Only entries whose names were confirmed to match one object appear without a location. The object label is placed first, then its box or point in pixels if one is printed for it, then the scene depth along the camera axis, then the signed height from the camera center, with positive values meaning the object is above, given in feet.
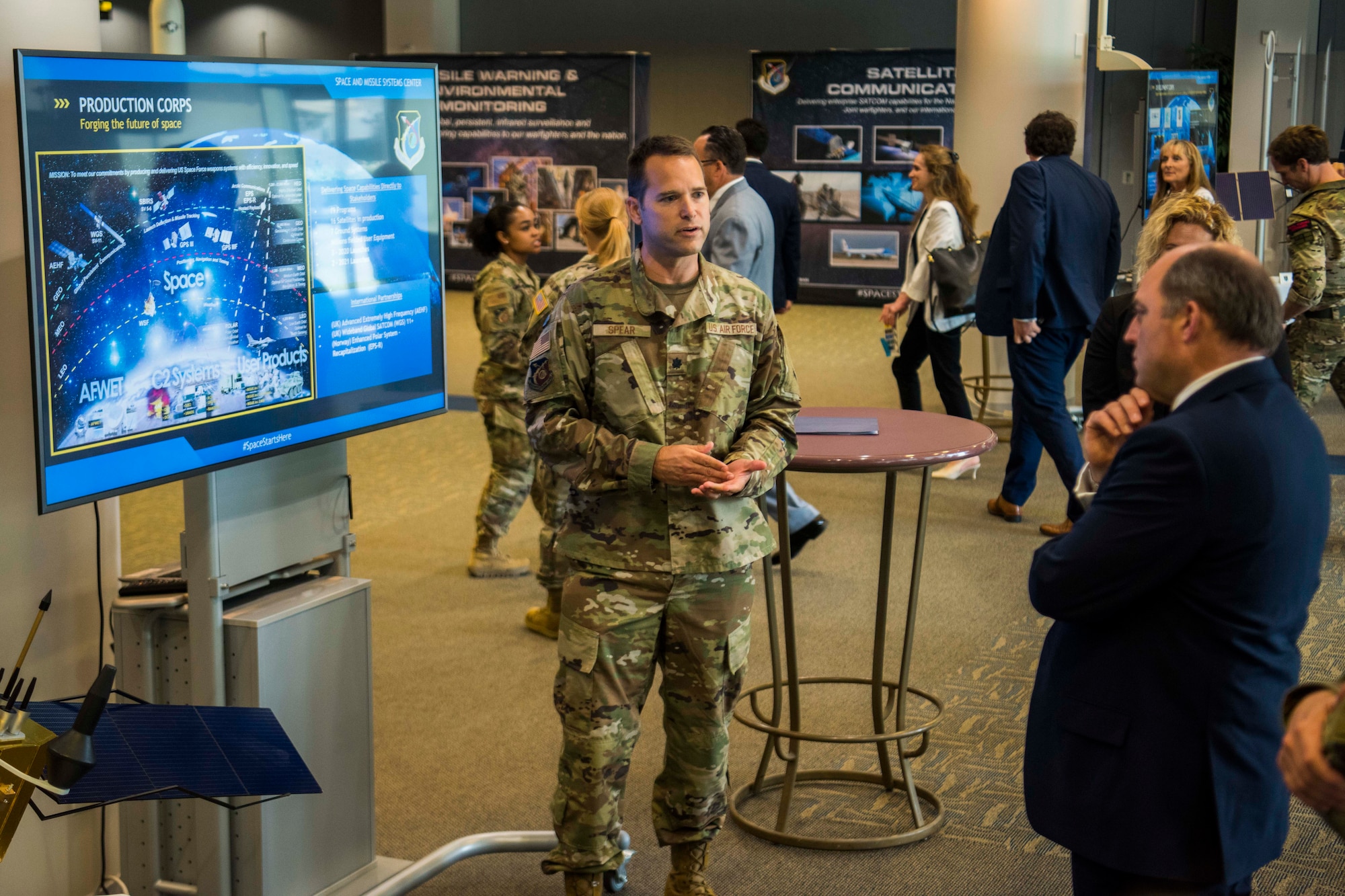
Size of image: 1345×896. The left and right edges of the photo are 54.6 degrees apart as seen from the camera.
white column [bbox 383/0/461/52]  44.34 +7.89
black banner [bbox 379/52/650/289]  27.07 +2.79
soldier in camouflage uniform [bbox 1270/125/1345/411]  17.83 +0.07
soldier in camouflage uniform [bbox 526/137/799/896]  8.17 -1.37
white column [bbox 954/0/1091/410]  25.07 +3.61
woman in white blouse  20.85 +0.22
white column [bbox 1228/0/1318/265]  33.99 +5.42
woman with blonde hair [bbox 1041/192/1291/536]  10.56 -0.39
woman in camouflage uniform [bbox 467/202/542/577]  15.88 -0.99
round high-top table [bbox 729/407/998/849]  9.12 -2.75
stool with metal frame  25.27 -2.39
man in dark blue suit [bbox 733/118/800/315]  19.29 +0.77
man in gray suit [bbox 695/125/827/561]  15.11 +0.57
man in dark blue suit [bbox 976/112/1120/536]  18.08 -0.16
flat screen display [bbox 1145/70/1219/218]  27.61 +3.23
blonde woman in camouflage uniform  12.48 -0.28
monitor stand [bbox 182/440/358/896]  8.05 -1.83
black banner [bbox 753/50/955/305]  41.75 +3.77
